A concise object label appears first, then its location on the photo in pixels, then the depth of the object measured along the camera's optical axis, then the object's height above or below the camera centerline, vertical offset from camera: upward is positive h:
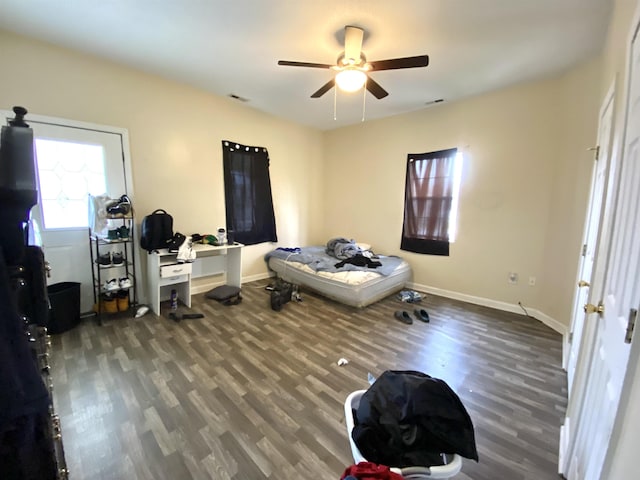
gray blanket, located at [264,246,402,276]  3.67 -0.80
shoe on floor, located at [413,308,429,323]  3.16 -1.28
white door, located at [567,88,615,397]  1.59 -0.03
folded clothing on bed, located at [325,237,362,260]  4.18 -0.65
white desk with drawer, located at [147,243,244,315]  3.03 -0.80
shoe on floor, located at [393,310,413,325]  3.08 -1.27
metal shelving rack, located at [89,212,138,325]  2.84 -0.64
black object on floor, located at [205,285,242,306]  3.51 -1.17
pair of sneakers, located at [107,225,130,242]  2.88 -0.29
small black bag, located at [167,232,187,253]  3.08 -0.41
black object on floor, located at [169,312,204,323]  2.95 -1.22
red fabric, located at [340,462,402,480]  0.85 -0.85
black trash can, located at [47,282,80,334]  2.54 -0.96
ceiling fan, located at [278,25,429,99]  2.08 +1.16
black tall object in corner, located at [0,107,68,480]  0.60 -0.30
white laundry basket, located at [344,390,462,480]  0.96 -0.94
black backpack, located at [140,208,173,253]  3.00 -0.27
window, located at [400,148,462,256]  3.78 +0.11
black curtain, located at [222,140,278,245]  4.00 +0.21
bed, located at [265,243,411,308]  3.38 -0.91
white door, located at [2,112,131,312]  2.59 +0.25
